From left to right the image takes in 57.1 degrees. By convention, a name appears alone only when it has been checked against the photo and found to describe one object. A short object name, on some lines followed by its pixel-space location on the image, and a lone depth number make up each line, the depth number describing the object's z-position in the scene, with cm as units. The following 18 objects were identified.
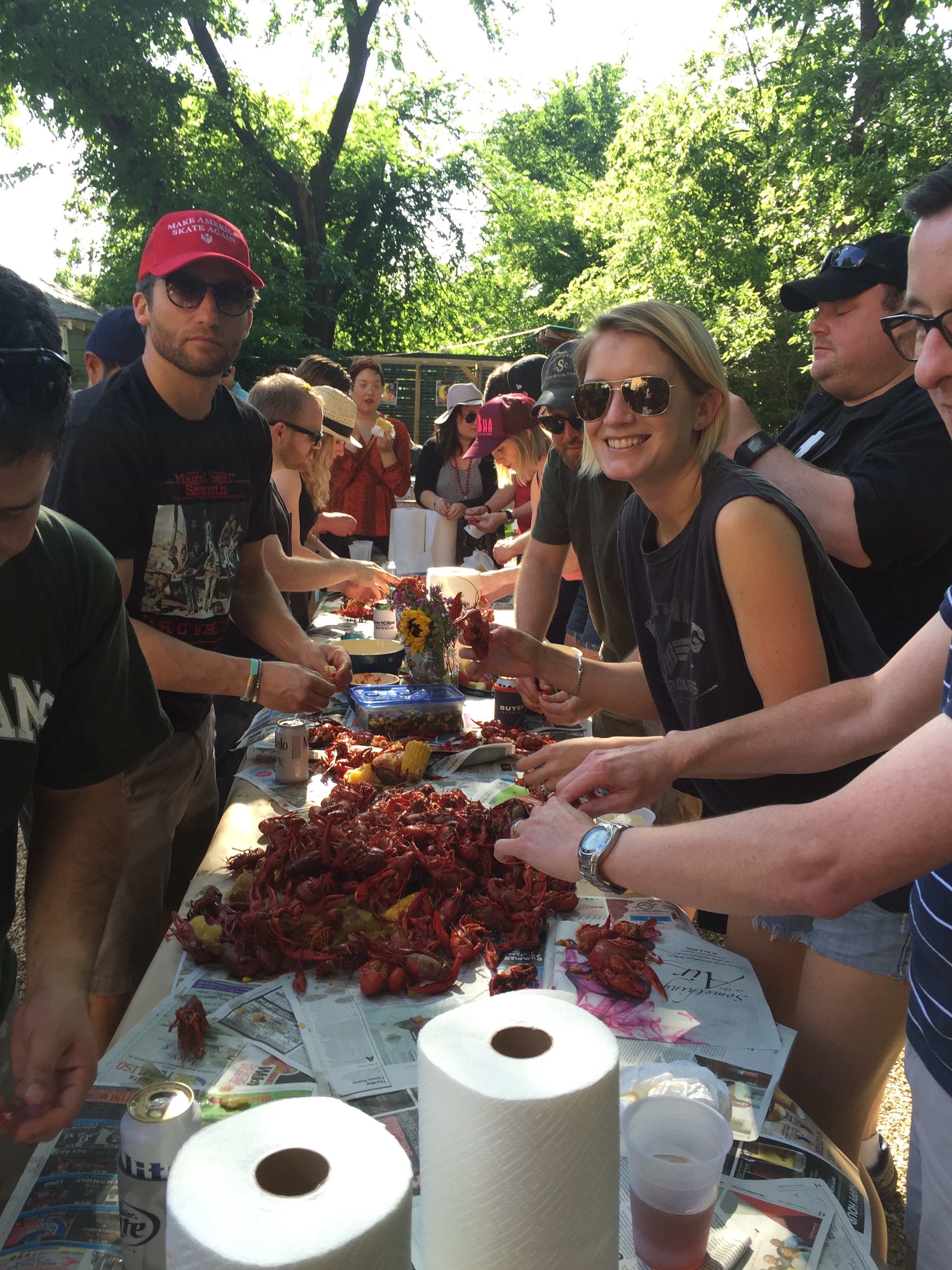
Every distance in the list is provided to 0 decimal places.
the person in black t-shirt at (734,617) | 192
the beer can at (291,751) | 278
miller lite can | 99
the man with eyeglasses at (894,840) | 115
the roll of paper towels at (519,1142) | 84
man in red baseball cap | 265
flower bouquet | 351
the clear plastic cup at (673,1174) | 110
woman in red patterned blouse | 730
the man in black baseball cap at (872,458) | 252
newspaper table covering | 119
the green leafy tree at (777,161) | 1165
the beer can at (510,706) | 337
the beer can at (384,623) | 454
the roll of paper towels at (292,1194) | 68
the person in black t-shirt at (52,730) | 114
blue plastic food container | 322
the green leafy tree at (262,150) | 1547
